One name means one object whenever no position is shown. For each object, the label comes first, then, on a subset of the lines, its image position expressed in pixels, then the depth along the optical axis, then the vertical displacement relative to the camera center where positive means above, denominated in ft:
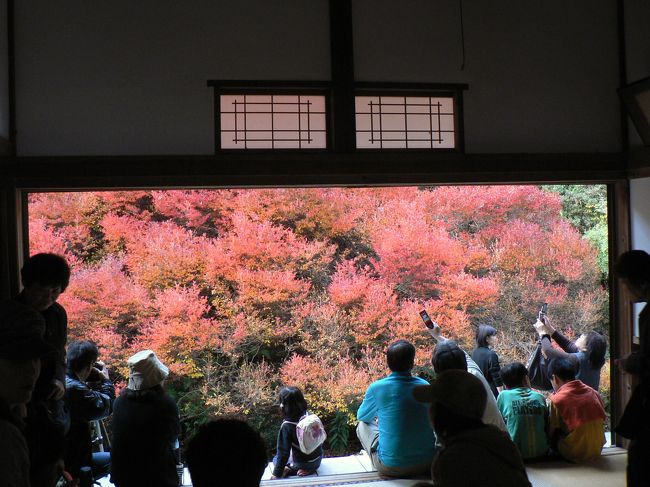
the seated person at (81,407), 9.85 -2.35
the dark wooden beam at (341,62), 11.75 +3.65
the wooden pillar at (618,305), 13.16 -1.20
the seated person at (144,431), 8.71 -2.42
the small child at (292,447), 14.65 -4.53
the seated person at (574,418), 11.88 -3.24
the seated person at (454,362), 10.30 -1.91
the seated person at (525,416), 11.72 -3.12
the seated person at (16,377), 4.40 -0.93
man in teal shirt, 11.26 -3.07
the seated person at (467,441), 5.08 -1.61
